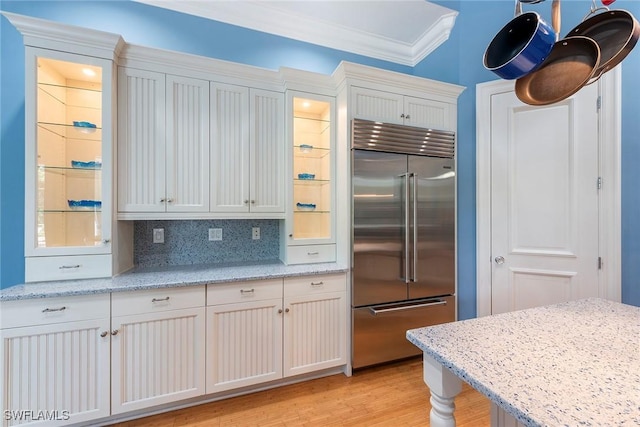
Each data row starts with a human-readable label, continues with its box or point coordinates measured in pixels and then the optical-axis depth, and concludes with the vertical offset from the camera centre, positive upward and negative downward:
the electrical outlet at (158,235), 2.29 -0.17
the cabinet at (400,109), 2.28 +0.93
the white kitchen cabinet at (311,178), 2.29 +0.32
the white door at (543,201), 2.00 +0.10
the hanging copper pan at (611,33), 0.97 +0.68
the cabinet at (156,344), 1.54 -0.84
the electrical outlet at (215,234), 2.42 -0.17
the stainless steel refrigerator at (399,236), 2.23 -0.19
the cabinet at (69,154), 1.71 +0.41
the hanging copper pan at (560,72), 0.97 +0.54
